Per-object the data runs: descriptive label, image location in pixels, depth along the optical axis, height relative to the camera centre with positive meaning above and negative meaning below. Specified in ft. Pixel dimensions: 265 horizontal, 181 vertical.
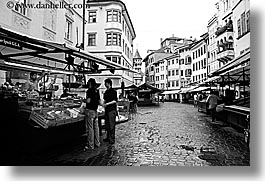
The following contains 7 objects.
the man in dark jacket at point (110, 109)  12.81 -0.92
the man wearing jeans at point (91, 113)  11.73 -1.04
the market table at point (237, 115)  14.20 -1.65
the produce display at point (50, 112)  10.63 -0.98
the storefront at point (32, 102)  10.68 -0.49
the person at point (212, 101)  22.08 -0.85
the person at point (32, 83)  13.67 +0.61
